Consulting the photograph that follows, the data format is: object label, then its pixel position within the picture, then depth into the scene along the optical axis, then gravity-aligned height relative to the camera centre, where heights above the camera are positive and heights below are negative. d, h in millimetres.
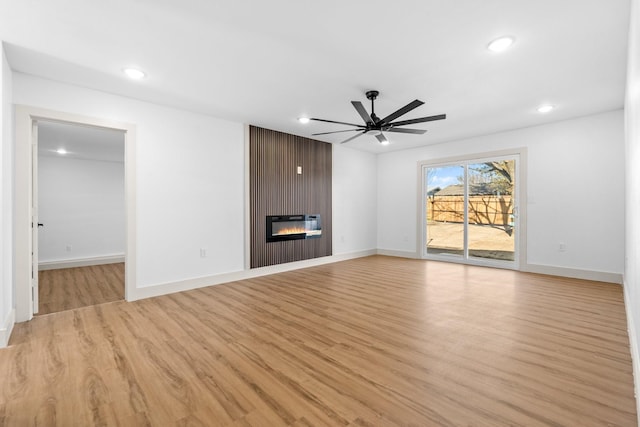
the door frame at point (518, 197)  5391 +300
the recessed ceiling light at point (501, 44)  2551 +1481
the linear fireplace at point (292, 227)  5496 -254
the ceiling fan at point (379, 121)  3354 +1135
